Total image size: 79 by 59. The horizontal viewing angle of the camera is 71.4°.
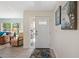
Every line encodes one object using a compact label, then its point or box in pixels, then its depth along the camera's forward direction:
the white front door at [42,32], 2.87
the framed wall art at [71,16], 0.78
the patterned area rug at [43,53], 2.04
